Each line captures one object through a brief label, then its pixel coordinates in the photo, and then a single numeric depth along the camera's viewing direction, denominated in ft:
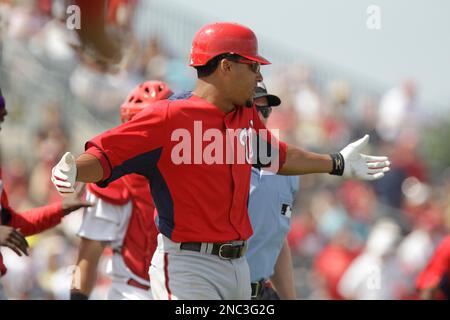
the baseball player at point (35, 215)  47.42
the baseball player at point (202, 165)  39.09
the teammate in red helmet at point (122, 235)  49.19
